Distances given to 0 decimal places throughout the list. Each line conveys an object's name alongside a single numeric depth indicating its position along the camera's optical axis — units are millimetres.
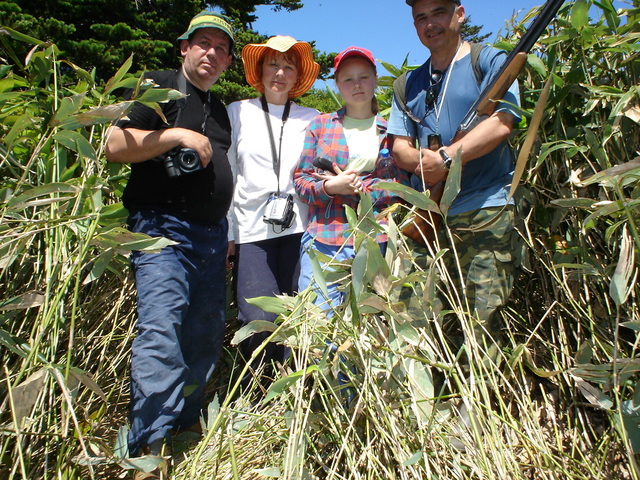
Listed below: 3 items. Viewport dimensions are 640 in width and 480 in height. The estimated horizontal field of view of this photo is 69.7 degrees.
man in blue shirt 1611
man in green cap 1550
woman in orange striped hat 1989
